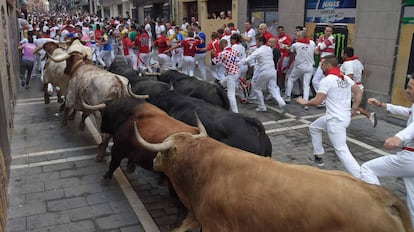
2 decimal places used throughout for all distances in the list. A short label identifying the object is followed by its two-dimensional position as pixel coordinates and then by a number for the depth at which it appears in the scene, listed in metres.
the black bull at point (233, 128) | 4.83
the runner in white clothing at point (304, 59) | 10.27
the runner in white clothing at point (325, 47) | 10.55
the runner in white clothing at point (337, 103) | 5.88
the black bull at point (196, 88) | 7.29
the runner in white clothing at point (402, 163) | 4.33
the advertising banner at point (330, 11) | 11.04
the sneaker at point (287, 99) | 11.03
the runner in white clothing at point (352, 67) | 8.91
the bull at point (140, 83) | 7.11
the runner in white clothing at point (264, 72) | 9.69
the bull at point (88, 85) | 6.82
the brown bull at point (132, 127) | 4.78
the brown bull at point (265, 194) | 2.71
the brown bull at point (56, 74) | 9.08
